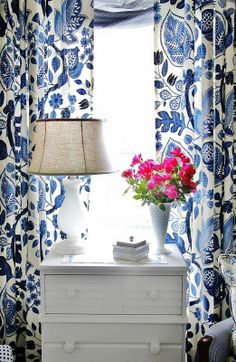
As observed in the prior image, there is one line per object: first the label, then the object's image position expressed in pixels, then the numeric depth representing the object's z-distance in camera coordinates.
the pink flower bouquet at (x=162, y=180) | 1.94
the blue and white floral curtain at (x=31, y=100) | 2.25
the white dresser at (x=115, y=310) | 1.88
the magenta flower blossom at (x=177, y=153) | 2.00
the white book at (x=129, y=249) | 1.91
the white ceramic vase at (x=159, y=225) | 2.00
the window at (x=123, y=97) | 2.42
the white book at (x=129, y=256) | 1.91
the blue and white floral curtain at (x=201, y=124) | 2.18
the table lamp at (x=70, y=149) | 1.82
